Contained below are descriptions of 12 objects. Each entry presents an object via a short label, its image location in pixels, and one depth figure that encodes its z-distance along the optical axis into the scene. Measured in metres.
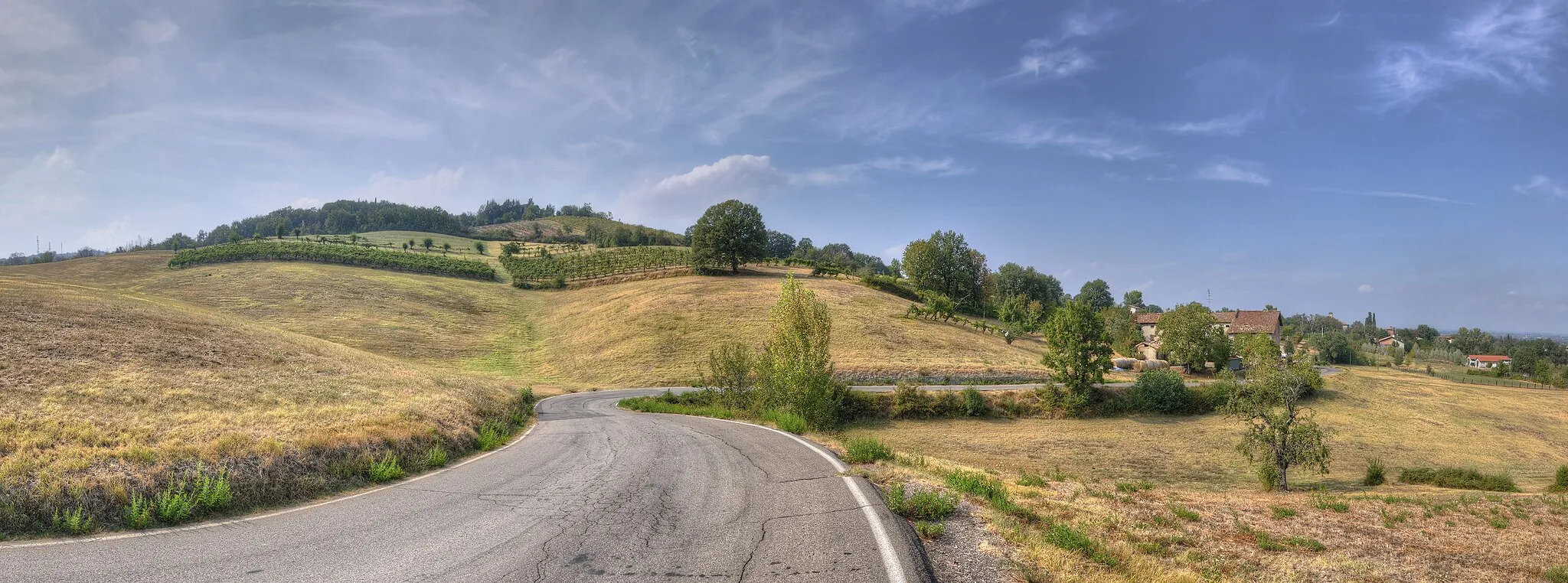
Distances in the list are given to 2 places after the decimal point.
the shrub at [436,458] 12.52
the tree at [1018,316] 75.06
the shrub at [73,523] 6.95
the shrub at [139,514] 7.26
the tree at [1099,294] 150.62
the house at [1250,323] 95.21
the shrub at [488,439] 15.38
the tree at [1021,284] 129.75
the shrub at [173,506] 7.59
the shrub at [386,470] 10.77
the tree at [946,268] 99.88
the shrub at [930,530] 7.14
